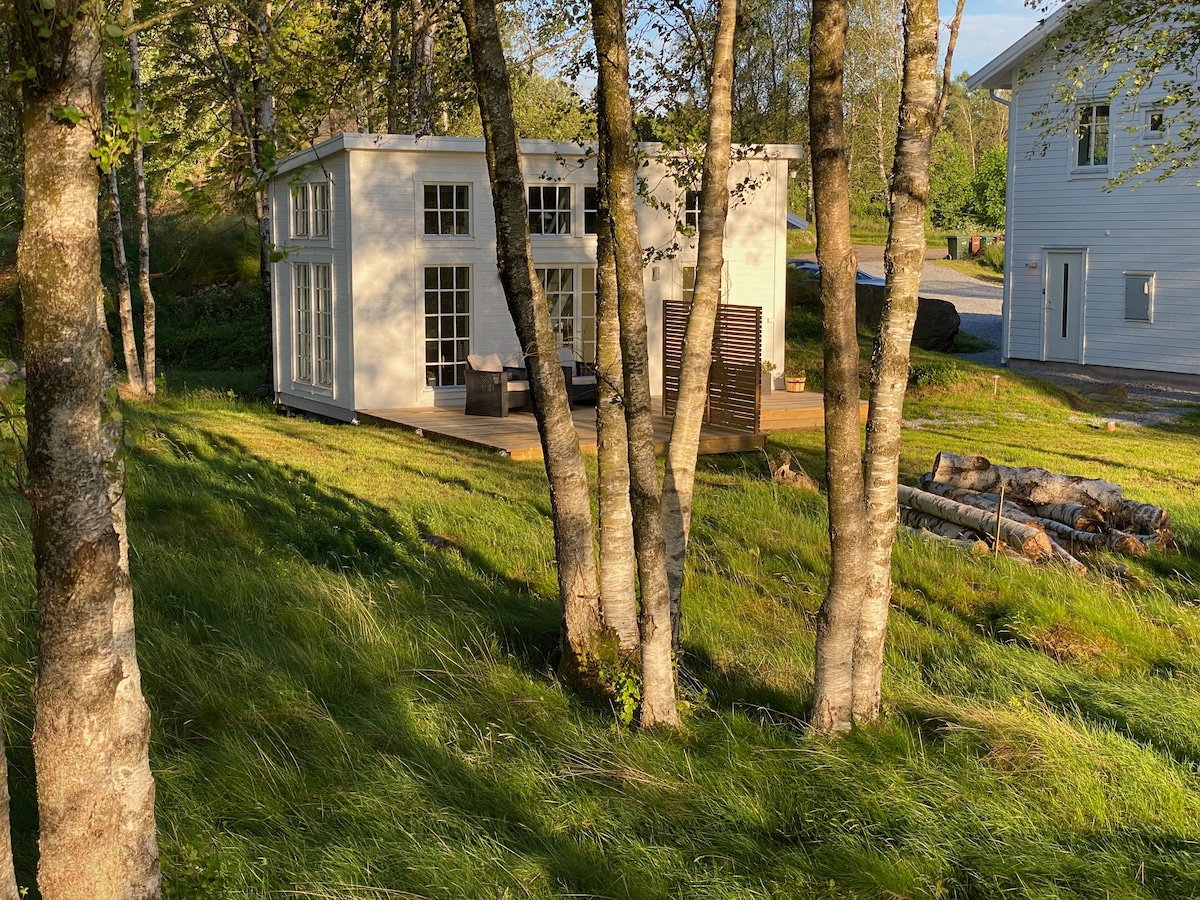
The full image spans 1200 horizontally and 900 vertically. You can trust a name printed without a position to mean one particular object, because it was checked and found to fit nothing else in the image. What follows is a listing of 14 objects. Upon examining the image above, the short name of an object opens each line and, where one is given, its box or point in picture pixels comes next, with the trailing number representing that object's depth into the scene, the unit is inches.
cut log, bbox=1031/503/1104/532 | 370.9
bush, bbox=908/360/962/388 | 762.8
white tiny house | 619.8
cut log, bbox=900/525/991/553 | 334.3
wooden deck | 525.7
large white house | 849.5
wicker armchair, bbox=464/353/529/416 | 604.1
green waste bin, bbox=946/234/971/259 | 1726.1
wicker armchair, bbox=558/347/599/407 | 618.2
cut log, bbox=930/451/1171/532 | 361.4
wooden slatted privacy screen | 548.1
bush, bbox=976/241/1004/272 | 1656.0
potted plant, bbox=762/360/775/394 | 687.1
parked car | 1106.4
